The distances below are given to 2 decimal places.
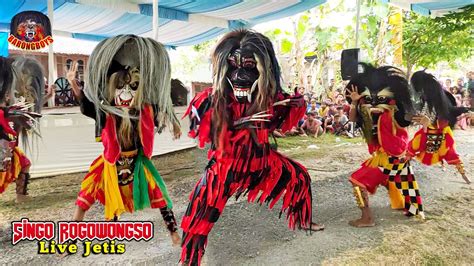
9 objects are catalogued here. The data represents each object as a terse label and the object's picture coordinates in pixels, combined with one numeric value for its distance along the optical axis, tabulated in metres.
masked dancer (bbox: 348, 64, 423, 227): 2.87
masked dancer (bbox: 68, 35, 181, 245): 2.29
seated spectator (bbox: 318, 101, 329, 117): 8.39
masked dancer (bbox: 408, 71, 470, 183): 3.22
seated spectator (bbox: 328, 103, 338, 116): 8.30
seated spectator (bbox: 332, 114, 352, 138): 7.80
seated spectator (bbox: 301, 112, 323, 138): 7.72
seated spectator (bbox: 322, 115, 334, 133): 8.09
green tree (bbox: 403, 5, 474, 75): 7.23
